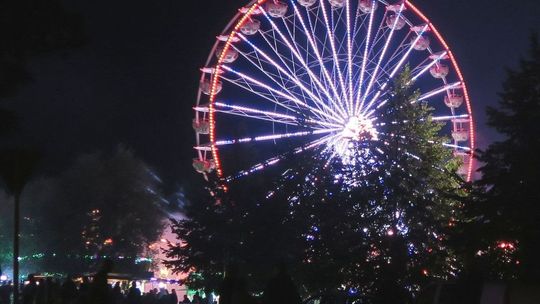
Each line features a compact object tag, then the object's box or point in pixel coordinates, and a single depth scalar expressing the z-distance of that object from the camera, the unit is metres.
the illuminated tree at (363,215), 17.92
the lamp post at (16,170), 12.41
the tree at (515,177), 13.52
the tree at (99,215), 52.44
